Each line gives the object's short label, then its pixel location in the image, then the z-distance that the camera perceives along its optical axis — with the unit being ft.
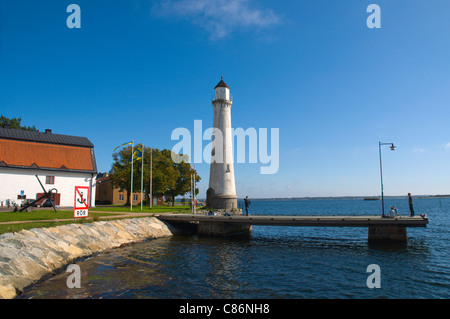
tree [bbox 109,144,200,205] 164.55
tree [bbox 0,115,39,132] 246.37
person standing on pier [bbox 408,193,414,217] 86.66
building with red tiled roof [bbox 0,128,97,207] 126.72
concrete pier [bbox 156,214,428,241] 82.33
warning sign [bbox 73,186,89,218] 74.13
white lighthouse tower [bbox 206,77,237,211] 143.02
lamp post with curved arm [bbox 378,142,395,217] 92.94
